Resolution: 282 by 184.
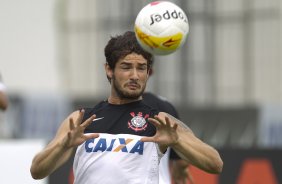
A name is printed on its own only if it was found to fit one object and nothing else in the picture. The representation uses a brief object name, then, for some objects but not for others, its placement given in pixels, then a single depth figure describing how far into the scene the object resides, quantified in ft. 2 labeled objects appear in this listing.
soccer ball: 40.70
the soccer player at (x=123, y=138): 38.78
